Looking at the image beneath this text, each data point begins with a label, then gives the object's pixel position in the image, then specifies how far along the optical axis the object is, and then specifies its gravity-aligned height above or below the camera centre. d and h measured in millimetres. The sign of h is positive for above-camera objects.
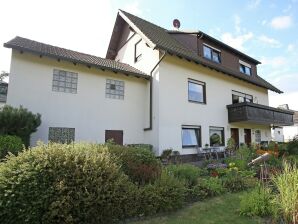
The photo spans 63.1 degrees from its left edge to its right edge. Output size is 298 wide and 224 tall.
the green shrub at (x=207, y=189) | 7502 -1424
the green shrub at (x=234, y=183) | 8492 -1359
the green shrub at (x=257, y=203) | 5867 -1456
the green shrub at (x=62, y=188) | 4637 -900
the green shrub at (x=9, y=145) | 8992 -75
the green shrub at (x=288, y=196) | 5055 -1089
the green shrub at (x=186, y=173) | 8164 -1012
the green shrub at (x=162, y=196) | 5992 -1324
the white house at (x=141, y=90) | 12242 +3198
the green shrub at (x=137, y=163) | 6801 -571
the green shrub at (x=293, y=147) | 16500 -164
